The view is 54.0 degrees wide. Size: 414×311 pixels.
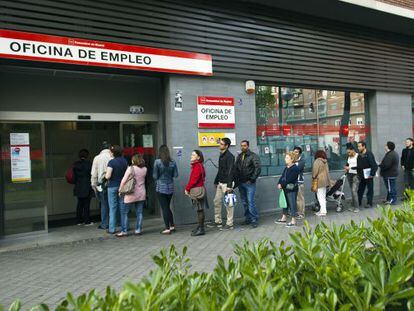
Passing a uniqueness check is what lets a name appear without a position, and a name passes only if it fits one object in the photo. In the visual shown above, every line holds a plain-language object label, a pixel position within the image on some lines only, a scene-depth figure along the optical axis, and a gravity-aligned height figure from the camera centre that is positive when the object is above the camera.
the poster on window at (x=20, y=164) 7.77 -0.05
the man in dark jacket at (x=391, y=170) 11.07 -0.57
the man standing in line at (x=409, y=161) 11.57 -0.35
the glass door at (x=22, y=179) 7.71 -0.34
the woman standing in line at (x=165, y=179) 7.98 -0.45
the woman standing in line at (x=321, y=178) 9.42 -0.61
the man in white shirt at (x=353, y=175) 10.28 -0.62
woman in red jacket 7.87 -0.64
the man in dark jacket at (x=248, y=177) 8.57 -0.48
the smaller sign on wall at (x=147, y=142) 9.74 +0.37
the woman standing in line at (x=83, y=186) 9.35 -0.61
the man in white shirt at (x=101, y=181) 8.66 -0.47
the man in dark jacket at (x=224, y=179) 8.32 -0.51
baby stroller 10.16 -1.08
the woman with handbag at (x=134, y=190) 7.88 -0.63
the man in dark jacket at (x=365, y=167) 10.28 -0.44
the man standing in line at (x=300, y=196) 9.27 -1.00
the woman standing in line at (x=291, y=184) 8.58 -0.66
